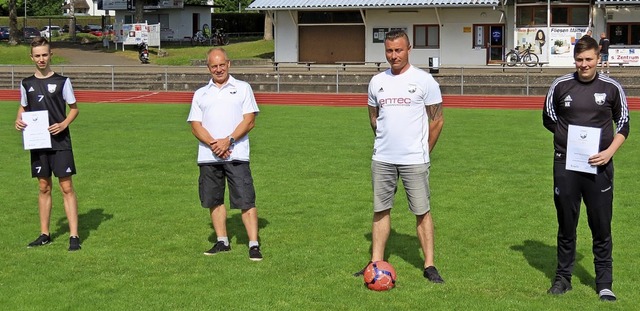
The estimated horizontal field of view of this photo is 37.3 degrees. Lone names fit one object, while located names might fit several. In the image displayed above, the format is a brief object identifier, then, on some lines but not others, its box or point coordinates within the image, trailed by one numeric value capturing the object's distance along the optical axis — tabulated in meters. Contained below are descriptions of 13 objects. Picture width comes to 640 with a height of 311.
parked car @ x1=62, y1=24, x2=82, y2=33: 90.06
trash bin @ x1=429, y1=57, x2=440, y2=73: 37.20
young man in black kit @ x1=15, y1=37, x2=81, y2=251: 8.77
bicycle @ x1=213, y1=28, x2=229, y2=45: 68.06
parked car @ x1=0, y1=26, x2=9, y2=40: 74.96
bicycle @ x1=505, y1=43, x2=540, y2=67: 42.40
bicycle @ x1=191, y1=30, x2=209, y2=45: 68.20
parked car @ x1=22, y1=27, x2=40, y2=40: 69.64
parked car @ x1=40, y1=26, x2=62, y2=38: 76.45
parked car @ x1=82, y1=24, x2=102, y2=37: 83.81
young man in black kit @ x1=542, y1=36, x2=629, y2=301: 6.85
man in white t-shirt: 7.30
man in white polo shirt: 8.38
